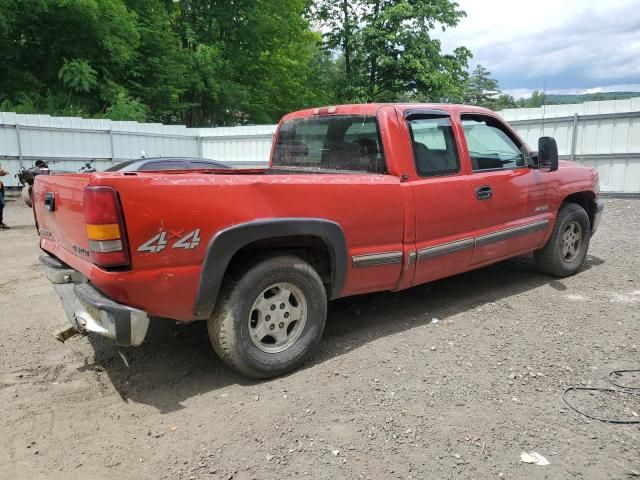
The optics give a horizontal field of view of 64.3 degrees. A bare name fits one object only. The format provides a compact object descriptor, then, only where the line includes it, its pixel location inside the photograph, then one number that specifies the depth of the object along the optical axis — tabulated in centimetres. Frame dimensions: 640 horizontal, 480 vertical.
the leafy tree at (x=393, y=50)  2281
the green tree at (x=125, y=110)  1795
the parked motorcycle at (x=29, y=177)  1011
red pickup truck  291
